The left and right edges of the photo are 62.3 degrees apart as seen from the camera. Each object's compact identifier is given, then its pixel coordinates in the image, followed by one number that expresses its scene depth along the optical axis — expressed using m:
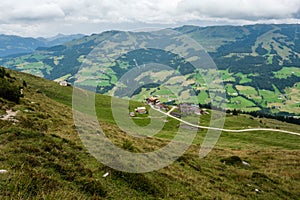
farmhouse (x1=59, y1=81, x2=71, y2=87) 116.25
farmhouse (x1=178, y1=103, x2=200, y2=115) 128.69
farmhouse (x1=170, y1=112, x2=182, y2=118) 116.50
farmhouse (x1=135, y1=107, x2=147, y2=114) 108.62
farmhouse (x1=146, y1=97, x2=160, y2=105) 152.96
